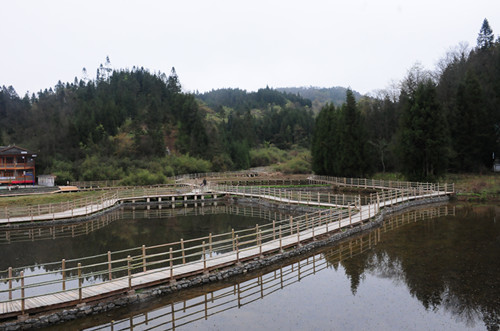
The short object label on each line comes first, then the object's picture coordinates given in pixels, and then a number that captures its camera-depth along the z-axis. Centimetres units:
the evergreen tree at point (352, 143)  4659
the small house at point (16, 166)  5016
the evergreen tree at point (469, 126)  4328
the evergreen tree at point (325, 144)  5152
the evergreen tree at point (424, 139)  3941
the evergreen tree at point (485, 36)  5806
